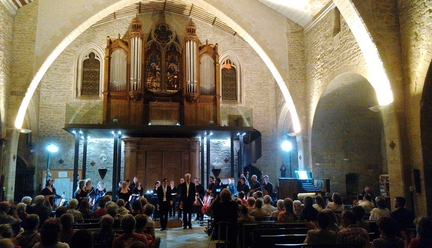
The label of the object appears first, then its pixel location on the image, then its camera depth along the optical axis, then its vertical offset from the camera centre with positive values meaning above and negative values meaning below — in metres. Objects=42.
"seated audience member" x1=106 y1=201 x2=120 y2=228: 5.47 -0.50
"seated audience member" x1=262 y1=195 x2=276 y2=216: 7.29 -0.60
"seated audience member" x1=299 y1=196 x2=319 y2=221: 5.77 -0.54
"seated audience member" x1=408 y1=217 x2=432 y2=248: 3.72 -0.61
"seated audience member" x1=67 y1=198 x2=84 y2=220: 6.11 -0.52
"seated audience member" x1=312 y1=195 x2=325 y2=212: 6.39 -0.47
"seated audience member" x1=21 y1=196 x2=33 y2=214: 6.63 -0.43
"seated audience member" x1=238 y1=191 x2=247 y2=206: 8.32 -0.41
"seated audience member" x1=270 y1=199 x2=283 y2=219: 6.62 -0.61
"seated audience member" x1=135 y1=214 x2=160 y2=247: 4.21 -0.51
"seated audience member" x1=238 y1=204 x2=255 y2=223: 6.18 -0.66
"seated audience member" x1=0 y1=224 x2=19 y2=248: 3.82 -0.54
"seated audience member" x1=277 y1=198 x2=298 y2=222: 6.19 -0.61
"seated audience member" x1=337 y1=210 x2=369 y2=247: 4.14 -0.64
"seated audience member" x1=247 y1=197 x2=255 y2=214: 7.17 -0.51
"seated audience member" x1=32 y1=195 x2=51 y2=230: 6.36 -0.52
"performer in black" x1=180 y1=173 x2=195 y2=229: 9.95 -0.58
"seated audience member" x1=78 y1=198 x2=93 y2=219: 6.74 -0.56
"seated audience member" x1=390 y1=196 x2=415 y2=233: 5.66 -0.62
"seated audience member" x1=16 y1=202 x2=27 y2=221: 6.09 -0.52
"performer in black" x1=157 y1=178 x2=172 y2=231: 9.75 -0.66
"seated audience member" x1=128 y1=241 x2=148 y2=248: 2.76 -0.50
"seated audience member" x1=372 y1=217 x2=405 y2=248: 3.71 -0.62
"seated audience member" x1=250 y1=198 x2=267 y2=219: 6.64 -0.62
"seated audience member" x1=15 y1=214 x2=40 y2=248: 4.09 -0.62
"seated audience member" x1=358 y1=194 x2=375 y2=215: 7.44 -0.56
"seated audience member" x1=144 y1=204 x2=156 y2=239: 5.10 -0.66
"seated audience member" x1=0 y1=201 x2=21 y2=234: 5.23 -0.56
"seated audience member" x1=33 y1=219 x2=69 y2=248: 3.31 -0.52
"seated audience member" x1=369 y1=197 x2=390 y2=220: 6.06 -0.58
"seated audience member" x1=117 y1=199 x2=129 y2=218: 6.35 -0.57
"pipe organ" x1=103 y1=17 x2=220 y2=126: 14.84 +3.71
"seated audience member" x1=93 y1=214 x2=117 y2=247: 4.29 -0.62
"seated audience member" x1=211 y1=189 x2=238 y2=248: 5.85 -0.57
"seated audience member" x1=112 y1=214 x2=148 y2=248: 3.72 -0.59
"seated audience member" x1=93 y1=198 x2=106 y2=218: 6.68 -0.58
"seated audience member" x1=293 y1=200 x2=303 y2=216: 6.82 -0.57
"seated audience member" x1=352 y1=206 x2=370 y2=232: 5.03 -0.55
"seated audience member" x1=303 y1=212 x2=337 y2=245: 4.05 -0.64
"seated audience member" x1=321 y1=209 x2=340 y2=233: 4.42 -0.56
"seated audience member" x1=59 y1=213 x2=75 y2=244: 4.18 -0.55
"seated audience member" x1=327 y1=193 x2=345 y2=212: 6.67 -0.51
